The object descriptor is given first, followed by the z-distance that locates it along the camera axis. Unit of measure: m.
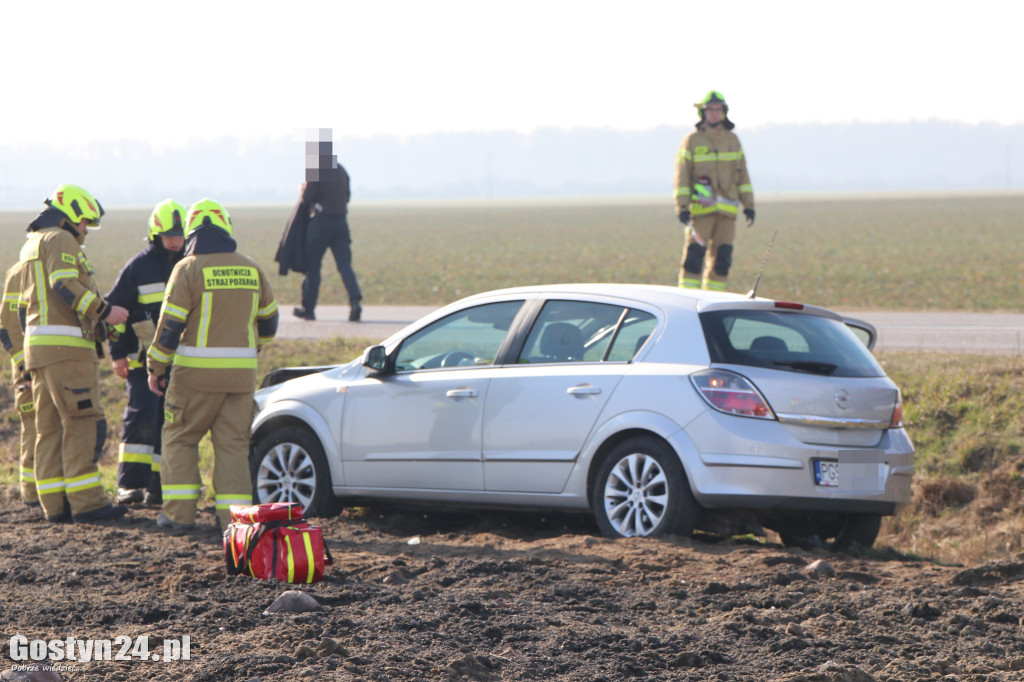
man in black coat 31.42
